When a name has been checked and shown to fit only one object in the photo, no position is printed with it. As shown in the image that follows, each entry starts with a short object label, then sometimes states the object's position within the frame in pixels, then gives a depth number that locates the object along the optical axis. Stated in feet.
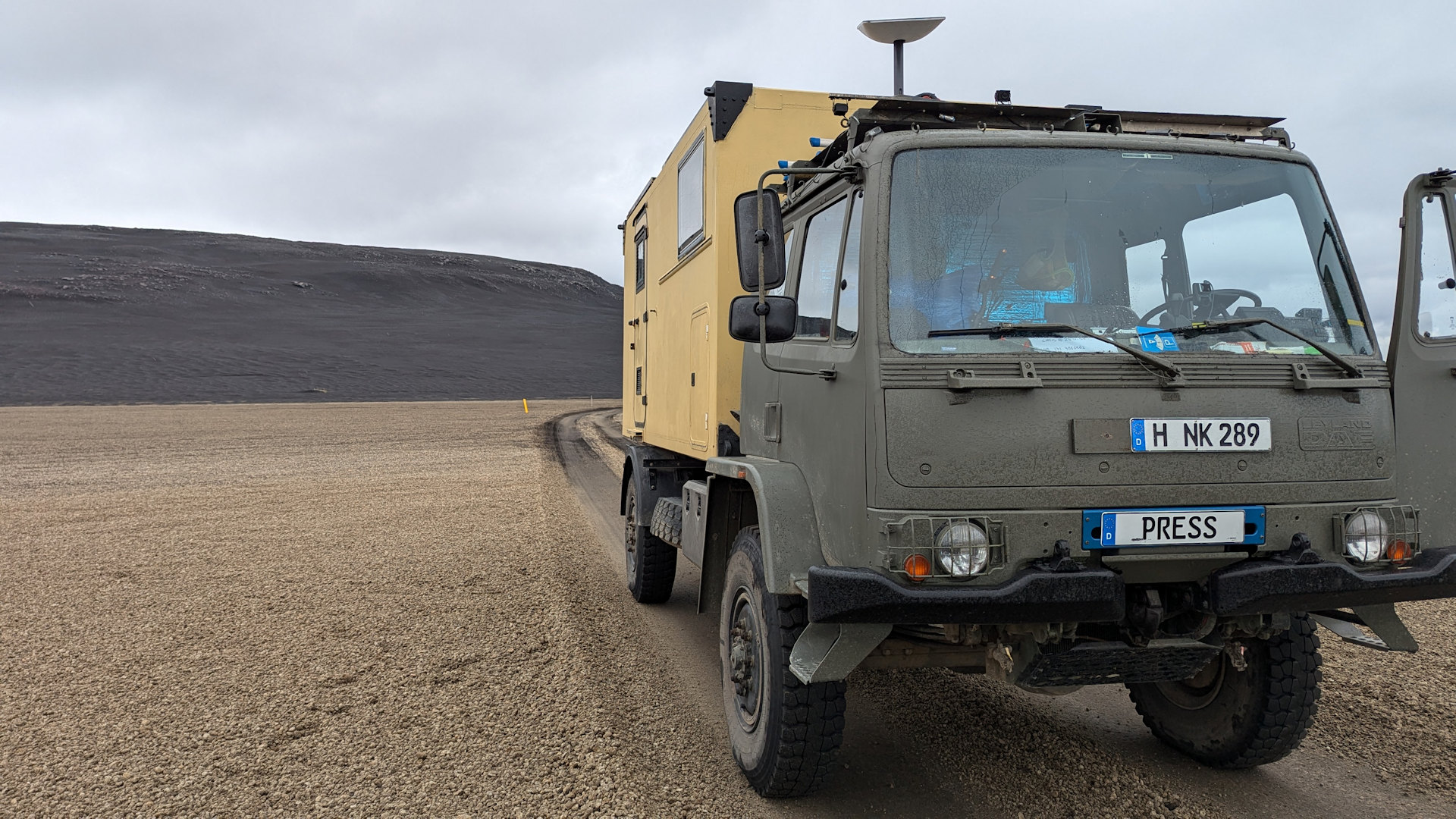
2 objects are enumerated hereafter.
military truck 10.28
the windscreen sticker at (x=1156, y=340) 10.87
